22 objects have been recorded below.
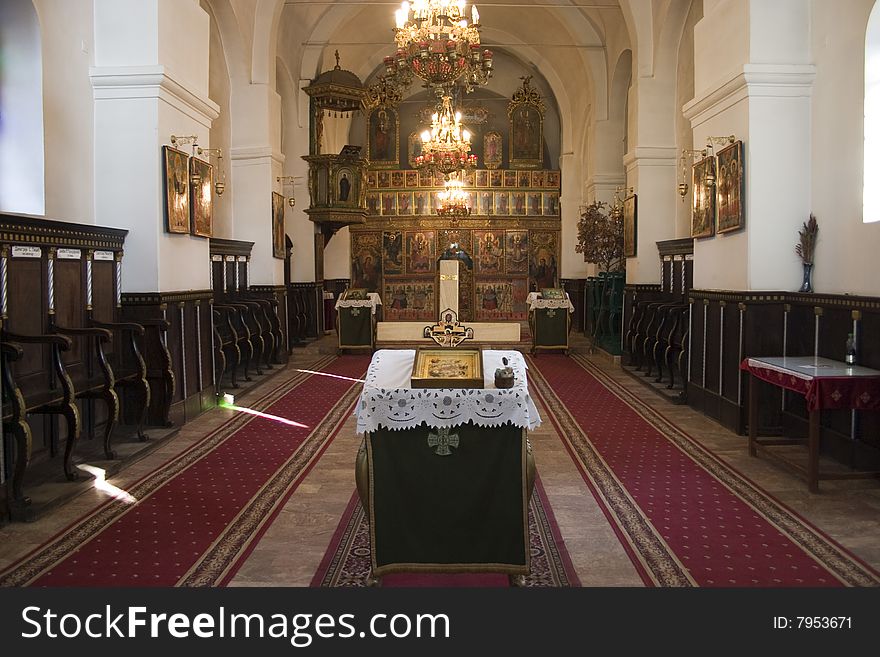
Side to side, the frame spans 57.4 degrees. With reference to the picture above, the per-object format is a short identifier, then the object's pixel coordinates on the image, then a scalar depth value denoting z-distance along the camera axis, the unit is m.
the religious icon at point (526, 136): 23.88
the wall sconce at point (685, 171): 8.99
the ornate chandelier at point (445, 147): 15.26
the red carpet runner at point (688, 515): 4.24
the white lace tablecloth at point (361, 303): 14.95
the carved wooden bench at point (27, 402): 5.13
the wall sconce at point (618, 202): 15.96
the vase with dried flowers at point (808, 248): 7.51
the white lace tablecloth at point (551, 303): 14.93
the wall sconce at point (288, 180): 17.91
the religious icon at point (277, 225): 14.30
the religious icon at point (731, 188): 7.83
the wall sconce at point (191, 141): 8.34
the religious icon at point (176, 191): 8.11
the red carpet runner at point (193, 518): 4.29
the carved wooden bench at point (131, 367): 7.10
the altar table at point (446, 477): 3.91
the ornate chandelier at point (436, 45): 8.32
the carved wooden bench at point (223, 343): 10.12
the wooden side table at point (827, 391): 5.62
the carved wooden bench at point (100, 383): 6.32
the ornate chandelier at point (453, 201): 20.17
